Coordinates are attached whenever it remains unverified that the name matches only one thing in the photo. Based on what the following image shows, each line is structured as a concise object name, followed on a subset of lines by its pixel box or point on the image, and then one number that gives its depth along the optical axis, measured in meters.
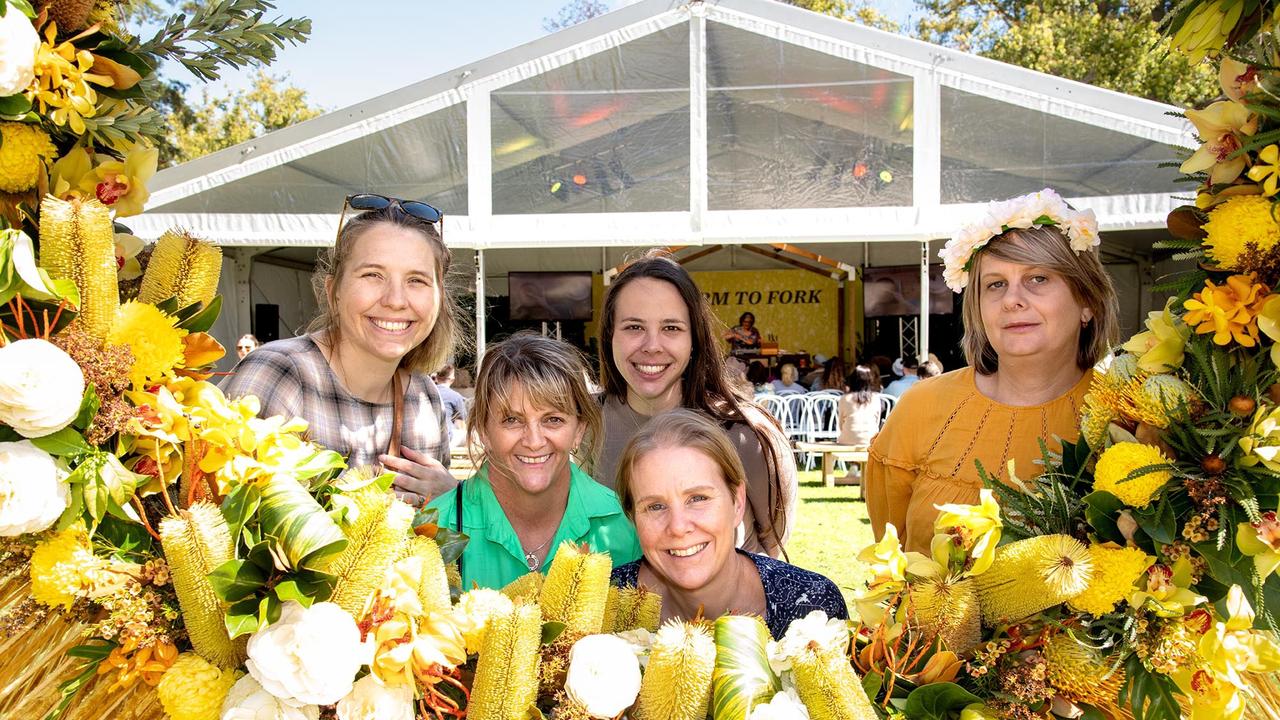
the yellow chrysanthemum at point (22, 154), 1.59
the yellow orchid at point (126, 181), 1.69
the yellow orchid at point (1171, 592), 1.62
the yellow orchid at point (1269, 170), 1.61
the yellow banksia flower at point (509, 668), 1.48
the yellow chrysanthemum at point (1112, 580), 1.60
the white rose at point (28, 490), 1.39
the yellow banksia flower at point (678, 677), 1.49
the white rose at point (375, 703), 1.47
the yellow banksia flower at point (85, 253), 1.55
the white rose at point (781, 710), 1.43
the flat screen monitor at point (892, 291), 12.42
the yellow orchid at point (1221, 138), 1.69
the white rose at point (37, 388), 1.36
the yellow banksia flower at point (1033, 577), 1.58
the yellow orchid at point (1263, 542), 1.56
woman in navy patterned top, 2.14
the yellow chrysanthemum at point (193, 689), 1.43
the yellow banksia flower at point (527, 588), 1.70
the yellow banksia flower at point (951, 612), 1.62
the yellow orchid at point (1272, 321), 1.57
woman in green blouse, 2.40
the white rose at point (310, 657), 1.37
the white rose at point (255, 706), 1.43
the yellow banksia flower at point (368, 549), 1.48
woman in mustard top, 2.45
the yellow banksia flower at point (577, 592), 1.63
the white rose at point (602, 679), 1.46
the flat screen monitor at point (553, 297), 13.09
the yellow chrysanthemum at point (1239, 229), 1.64
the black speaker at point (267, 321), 12.65
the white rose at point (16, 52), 1.46
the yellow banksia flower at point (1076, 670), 1.61
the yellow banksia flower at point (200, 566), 1.43
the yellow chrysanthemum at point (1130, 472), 1.63
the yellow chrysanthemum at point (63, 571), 1.46
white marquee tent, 9.58
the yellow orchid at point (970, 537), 1.62
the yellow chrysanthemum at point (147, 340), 1.59
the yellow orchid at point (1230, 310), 1.64
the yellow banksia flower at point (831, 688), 1.45
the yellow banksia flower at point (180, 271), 1.73
